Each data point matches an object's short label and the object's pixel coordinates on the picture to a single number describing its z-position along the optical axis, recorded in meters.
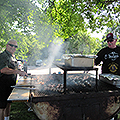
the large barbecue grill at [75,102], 2.41
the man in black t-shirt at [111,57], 3.74
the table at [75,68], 2.49
